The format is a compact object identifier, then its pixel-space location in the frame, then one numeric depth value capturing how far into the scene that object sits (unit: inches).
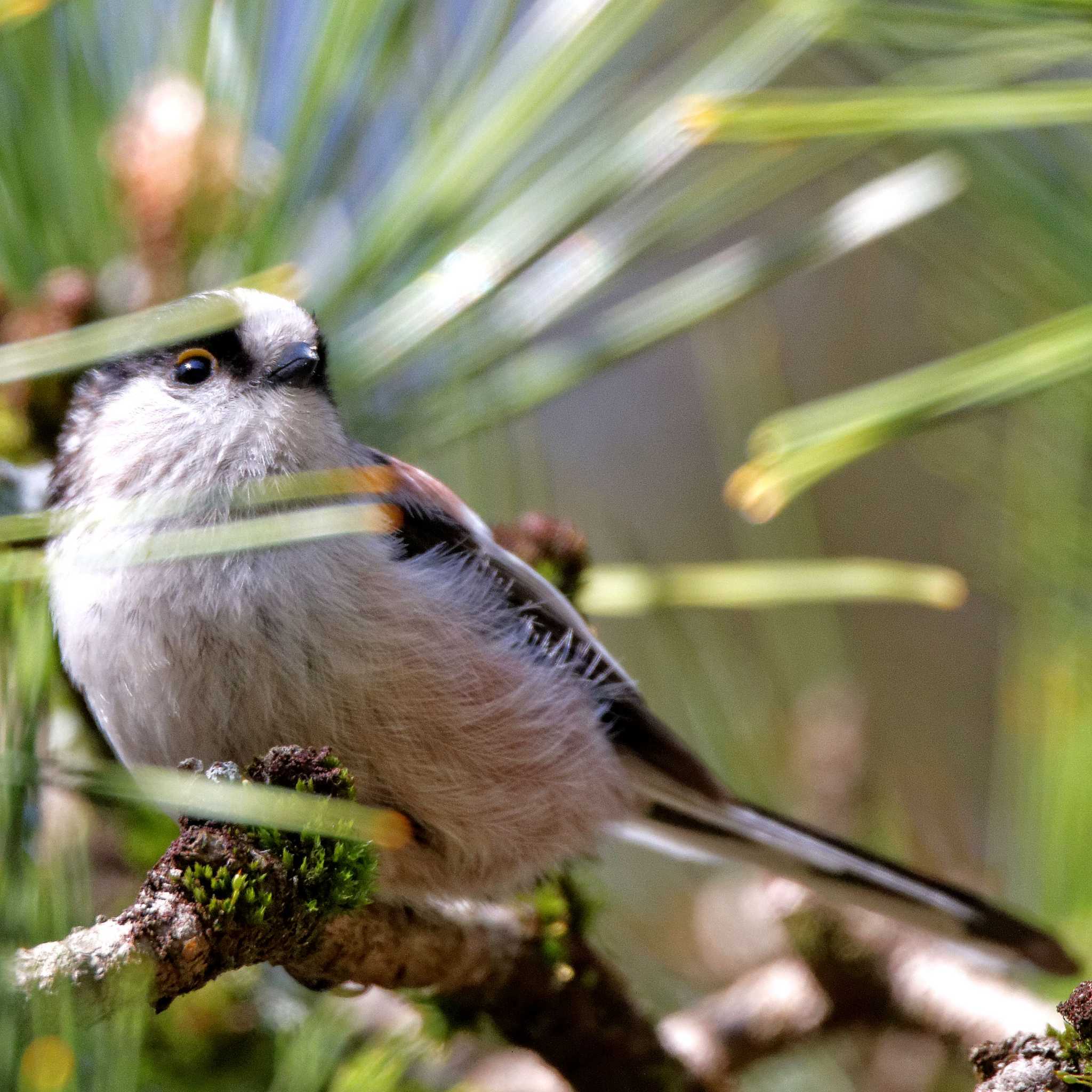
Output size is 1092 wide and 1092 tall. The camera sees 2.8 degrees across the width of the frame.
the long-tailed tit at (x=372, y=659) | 82.5
